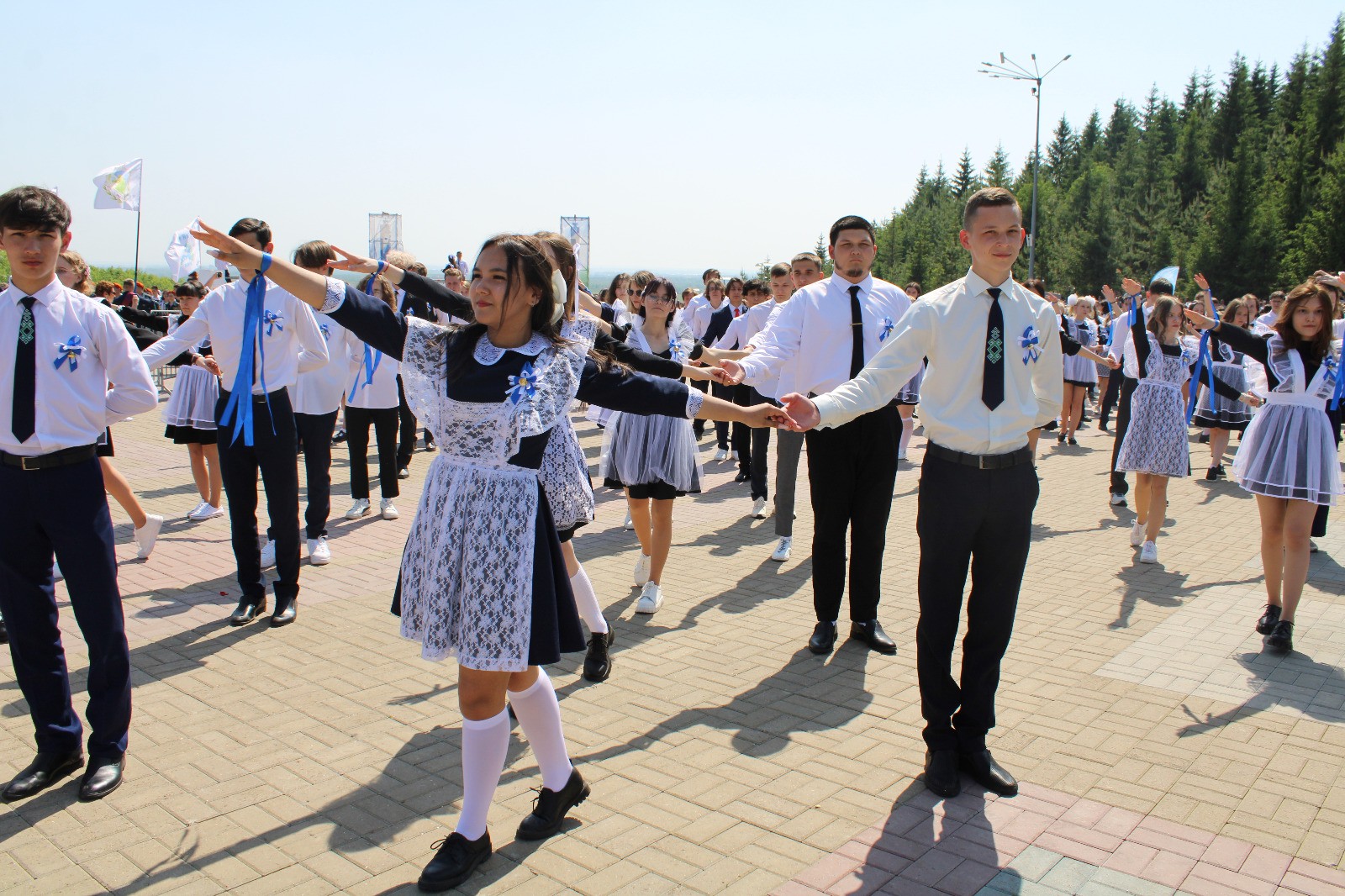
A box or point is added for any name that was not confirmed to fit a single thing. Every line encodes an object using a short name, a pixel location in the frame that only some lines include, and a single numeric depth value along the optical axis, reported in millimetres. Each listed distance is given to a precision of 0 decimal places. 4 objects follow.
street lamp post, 34906
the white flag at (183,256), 10133
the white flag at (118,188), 13570
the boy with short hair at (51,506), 3939
